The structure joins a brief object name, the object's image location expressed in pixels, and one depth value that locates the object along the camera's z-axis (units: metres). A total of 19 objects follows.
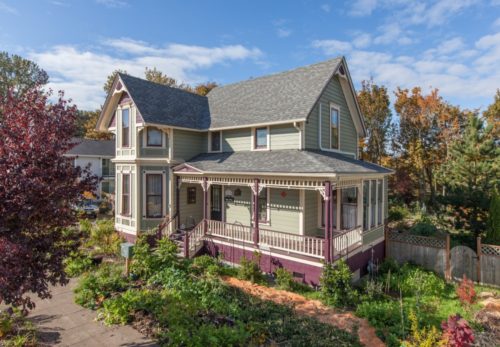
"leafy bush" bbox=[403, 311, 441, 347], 5.16
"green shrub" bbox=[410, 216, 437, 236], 16.75
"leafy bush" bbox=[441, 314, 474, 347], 4.89
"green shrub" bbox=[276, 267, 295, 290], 10.34
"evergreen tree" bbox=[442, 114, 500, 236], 15.86
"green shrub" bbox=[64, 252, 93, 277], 10.97
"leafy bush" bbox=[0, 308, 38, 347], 6.02
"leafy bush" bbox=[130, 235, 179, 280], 10.25
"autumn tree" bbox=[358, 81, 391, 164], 29.83
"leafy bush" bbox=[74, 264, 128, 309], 8.34
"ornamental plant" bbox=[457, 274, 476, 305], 9.12
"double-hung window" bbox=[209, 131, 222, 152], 16.68
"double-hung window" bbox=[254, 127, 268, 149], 14.88
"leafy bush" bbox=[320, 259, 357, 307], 9.34
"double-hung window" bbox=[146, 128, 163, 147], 15.50
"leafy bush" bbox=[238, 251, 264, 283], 10.98
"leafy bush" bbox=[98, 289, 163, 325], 7.20
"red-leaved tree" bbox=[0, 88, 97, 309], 5.00
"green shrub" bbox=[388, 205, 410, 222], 21.64
